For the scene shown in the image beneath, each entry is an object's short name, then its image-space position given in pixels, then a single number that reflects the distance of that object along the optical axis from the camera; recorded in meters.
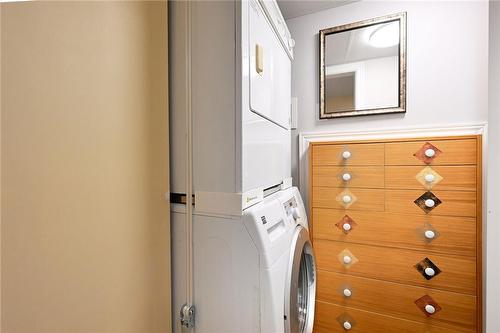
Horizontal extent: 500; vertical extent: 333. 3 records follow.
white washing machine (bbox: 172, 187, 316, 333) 0.77
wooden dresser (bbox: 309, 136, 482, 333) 1.30
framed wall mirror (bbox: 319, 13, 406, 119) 1.61
